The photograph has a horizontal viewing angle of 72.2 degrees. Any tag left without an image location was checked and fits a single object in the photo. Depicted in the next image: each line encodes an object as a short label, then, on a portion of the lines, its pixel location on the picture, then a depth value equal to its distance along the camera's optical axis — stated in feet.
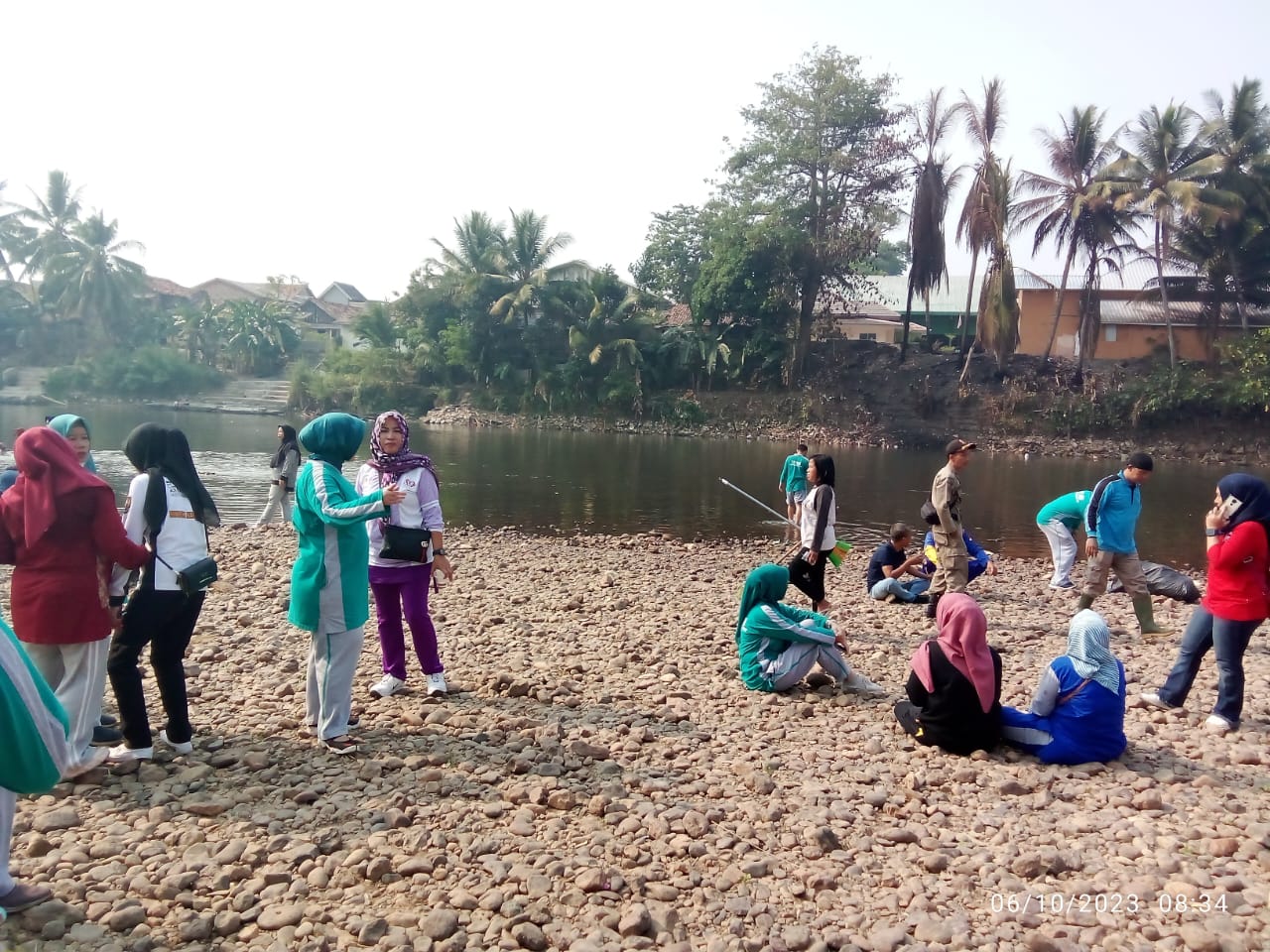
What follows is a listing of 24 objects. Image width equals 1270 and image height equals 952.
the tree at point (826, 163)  130.31
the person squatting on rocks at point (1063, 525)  31.19
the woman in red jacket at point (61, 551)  13.62
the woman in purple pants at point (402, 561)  17.67
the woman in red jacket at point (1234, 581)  17.43
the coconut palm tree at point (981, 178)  121.80
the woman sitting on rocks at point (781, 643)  20.22
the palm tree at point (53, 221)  188.65
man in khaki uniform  26.12
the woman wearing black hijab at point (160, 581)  14.74
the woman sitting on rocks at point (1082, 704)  15.92
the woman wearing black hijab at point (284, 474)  44.37
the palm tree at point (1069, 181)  118.32
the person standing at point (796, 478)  45.65
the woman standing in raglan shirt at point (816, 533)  26.61
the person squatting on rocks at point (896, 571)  32.22
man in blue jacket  26.09
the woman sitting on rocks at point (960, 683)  16.01
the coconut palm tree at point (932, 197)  128.16
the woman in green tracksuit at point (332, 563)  15.20
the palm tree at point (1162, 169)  114.32
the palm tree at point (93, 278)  185.37
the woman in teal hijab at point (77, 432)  16.66
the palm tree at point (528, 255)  153.07
